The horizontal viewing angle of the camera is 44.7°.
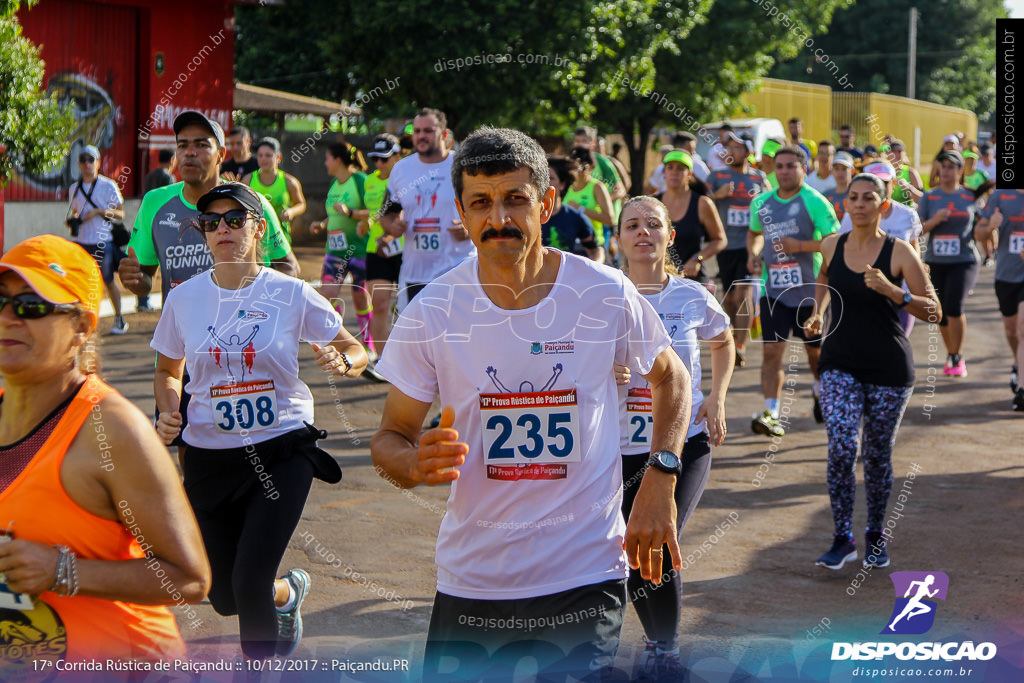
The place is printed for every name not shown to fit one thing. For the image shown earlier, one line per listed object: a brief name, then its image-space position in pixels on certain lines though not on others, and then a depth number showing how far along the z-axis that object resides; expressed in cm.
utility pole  4624
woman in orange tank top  261
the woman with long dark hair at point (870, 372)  608
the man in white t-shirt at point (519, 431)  318
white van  2734
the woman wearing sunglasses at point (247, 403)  445
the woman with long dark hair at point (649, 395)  461
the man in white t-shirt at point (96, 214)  1322
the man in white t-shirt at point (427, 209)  929
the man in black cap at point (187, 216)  575
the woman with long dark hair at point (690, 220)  1017
